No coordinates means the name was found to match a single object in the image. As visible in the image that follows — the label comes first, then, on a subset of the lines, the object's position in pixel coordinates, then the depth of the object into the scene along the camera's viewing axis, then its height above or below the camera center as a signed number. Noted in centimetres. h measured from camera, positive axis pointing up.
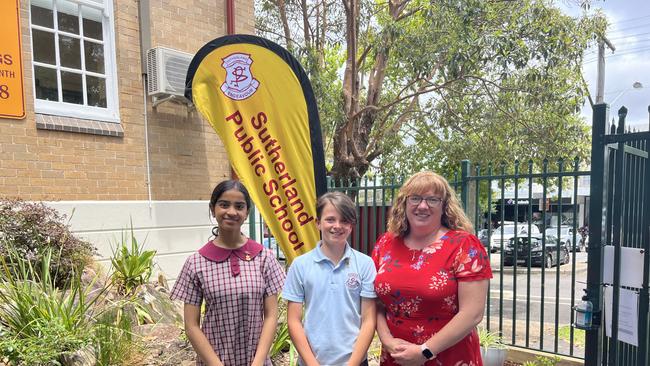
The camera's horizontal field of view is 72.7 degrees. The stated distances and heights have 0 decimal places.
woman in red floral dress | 207 -61
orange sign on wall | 517 +117
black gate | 253 -46
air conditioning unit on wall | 626 +123
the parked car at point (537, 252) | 1395 -331
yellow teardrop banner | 472 +41
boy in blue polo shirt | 226 -73
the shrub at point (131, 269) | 505 -126
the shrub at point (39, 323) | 305 -122
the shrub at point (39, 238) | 455 -80
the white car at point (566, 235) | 1733 -338
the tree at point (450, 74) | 796 +173
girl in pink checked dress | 226 -70
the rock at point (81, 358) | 316 -143
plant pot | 406 -185
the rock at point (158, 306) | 463 -158
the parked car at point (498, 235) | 1789 -353
